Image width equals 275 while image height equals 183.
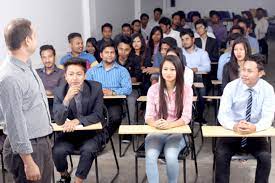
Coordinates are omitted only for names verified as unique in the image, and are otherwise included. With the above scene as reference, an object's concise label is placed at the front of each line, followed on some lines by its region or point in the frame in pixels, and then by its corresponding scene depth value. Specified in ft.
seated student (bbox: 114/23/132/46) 24.76
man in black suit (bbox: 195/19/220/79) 20.64
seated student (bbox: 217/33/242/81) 16.81
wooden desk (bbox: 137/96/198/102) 14.43
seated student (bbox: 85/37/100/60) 20.29
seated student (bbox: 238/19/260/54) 21.74
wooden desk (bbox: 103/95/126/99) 14.16
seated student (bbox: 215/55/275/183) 10.35
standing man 7.16
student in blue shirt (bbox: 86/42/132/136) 15.12
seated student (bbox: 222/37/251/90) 14.07
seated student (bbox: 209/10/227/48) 27.97
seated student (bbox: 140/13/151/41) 29.78
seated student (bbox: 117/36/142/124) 17.47
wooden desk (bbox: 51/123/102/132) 10.83
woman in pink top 10.81
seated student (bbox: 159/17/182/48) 24.54
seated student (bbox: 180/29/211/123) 18.11
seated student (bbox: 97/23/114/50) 22.56
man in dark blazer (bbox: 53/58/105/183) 11.12
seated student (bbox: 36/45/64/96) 15.28
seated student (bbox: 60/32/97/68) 17.88
